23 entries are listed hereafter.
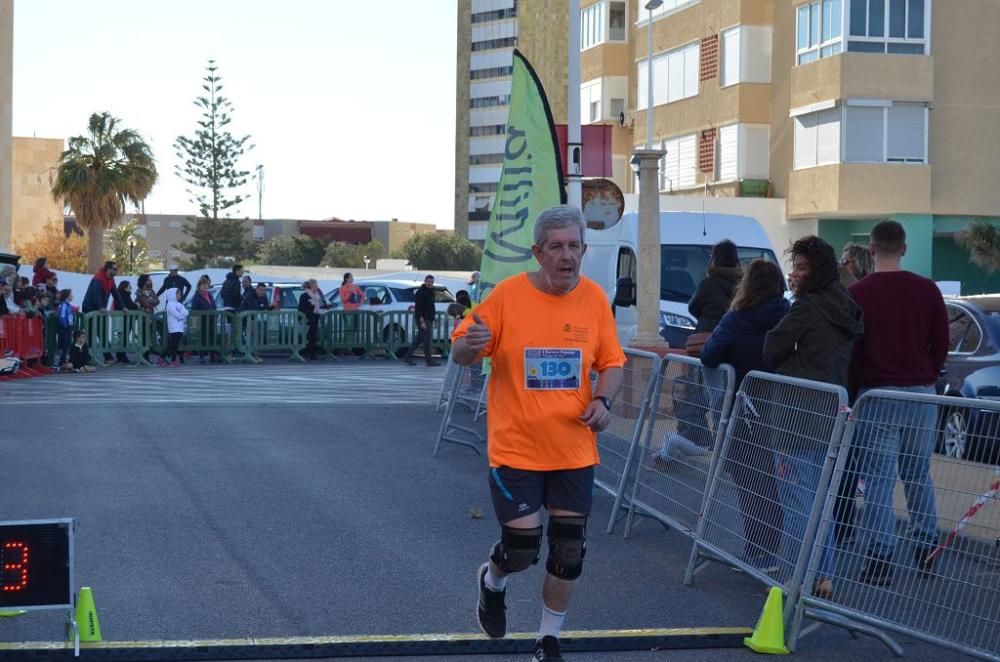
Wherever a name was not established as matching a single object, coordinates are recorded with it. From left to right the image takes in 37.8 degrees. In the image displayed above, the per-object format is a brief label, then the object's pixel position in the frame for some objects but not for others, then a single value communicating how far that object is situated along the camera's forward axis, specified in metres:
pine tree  75.50
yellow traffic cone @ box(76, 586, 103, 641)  6.48
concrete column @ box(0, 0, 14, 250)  52.56
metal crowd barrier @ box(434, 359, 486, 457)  13.80
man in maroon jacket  8.32
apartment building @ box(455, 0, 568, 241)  104.69
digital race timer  6.33
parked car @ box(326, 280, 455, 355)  30.97
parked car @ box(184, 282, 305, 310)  32.34
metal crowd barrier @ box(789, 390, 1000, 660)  5.81
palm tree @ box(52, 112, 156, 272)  63.31
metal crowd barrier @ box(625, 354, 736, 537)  8.33
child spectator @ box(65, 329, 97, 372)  25.27
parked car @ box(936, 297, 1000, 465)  13.91
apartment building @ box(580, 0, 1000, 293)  37.06
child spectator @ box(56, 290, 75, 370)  24.81
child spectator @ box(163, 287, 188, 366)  26.97
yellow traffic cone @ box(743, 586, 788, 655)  6.62
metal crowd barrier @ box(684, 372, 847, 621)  6.80
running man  6.16
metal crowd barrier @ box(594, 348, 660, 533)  9.48
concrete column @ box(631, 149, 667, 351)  17.50
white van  20.00
